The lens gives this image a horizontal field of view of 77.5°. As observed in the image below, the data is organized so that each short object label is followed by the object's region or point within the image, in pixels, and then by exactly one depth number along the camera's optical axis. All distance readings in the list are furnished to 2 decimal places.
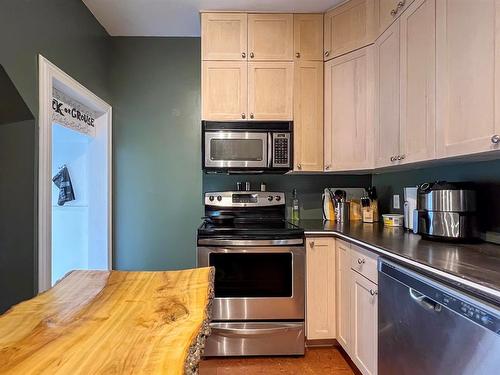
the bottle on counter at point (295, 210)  2.81
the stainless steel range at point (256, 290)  2.13
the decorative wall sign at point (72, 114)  2.15
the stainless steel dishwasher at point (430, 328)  0.90
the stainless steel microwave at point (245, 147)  2.46
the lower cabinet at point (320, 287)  2.20
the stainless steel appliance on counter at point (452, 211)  1.54
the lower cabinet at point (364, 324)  1.63
